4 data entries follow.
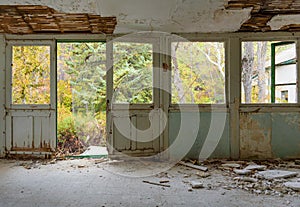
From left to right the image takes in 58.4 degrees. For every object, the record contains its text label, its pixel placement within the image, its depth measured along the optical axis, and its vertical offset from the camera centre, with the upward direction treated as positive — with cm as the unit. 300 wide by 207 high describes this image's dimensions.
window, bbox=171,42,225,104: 496 +48
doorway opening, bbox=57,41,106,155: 754 +37
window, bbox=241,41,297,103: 496 +54
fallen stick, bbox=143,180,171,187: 346 -105
